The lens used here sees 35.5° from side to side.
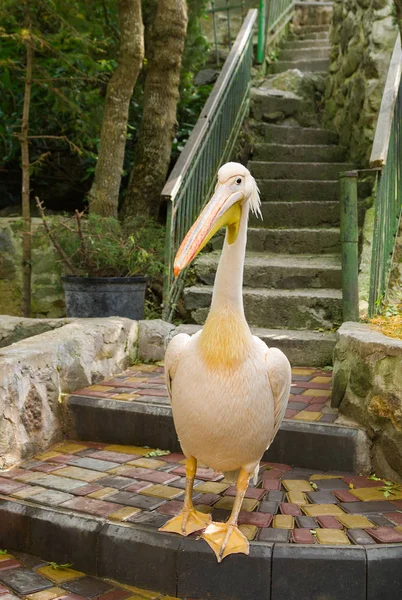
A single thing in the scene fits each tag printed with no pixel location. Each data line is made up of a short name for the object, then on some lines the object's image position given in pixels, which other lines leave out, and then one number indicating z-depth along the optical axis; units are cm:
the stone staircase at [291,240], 475
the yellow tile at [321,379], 392
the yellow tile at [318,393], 358
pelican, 223
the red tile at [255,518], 243
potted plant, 467
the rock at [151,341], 442
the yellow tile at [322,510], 250
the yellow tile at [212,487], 279
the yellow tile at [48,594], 221
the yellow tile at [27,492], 269
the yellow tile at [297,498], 262
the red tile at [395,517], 243
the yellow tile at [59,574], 239
